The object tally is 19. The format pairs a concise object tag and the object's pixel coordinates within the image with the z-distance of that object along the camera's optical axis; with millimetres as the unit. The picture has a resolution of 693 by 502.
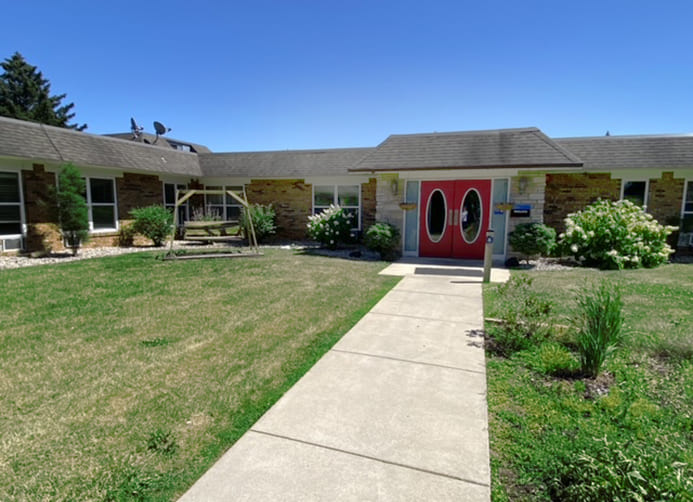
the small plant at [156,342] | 4590
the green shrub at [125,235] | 14000
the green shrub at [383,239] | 11375
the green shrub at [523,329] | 4547
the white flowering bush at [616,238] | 10266
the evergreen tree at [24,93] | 37562
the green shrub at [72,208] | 11086
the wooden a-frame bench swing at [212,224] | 11302
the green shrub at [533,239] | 10203
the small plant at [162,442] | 2633
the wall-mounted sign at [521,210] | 10838
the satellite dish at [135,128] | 24219
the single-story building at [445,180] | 10867
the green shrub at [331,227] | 13148
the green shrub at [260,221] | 14540
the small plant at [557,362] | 3881
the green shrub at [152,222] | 13785
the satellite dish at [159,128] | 23828
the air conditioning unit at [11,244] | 10828
